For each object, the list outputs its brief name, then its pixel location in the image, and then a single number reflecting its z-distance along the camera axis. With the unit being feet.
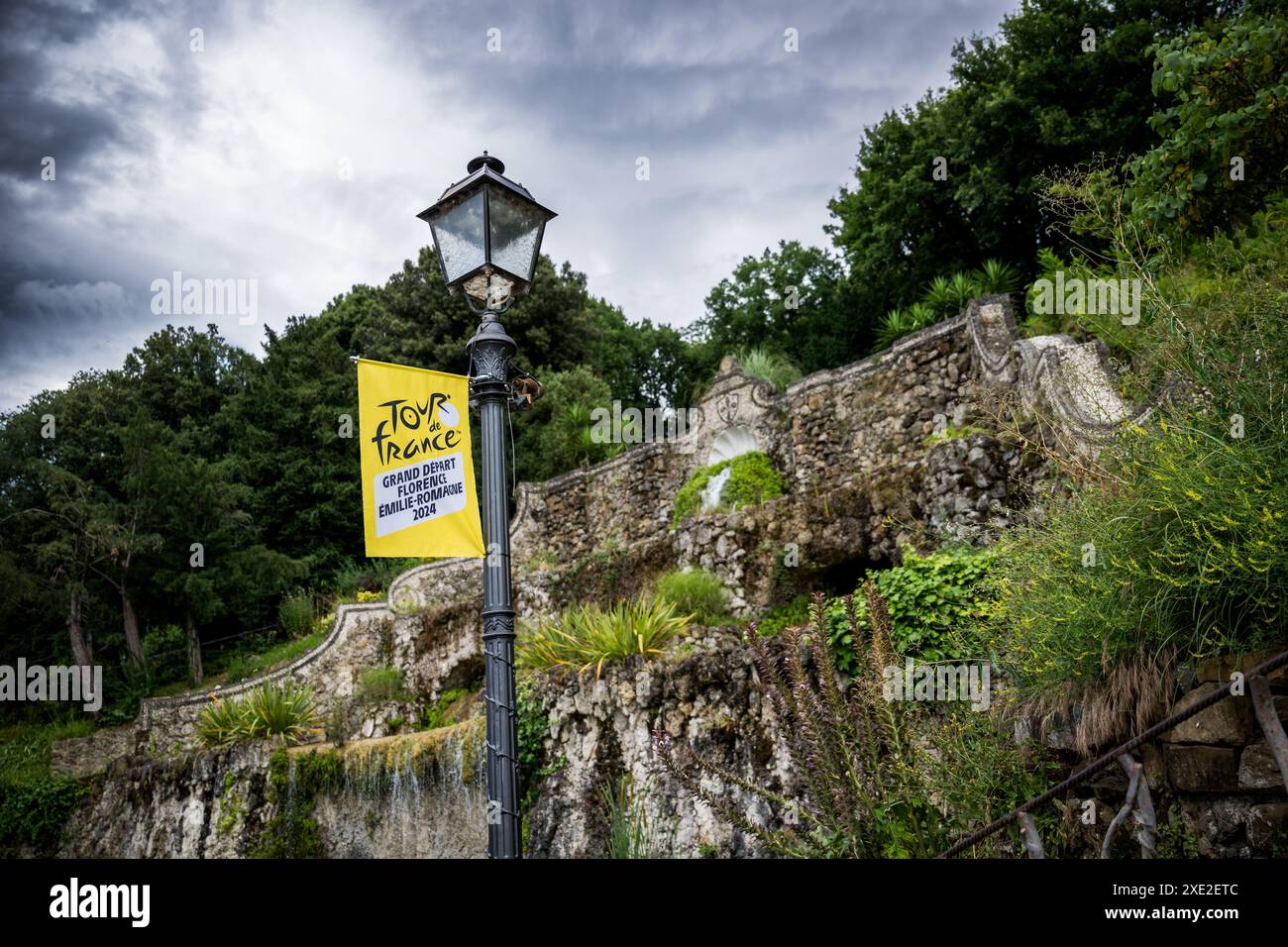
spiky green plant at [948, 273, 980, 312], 53.98
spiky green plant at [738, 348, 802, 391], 56.03
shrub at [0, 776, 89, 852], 54.39
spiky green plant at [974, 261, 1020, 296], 52.26
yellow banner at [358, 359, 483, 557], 15.67
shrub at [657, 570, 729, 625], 36.55
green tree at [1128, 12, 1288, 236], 23.94
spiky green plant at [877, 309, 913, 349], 55.06
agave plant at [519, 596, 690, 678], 31.37
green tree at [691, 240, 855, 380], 79.46
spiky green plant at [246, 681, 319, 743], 43.45
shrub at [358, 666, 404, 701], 48.37
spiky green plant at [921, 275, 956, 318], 54.70
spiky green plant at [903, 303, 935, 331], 54.19
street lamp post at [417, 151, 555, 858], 14.07
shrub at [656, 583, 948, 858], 13.89
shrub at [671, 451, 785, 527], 45.73
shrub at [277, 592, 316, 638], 71.15
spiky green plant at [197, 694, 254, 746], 43.27
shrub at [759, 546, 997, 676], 24.34
